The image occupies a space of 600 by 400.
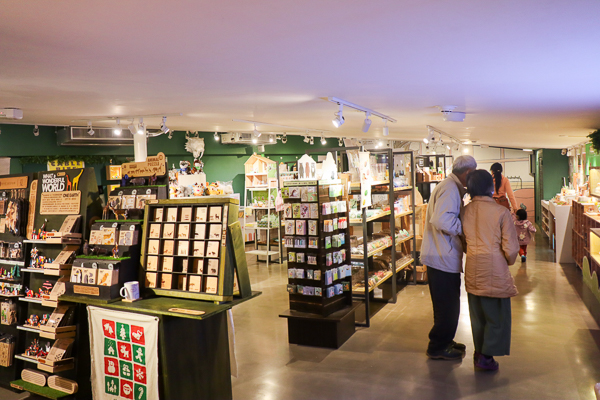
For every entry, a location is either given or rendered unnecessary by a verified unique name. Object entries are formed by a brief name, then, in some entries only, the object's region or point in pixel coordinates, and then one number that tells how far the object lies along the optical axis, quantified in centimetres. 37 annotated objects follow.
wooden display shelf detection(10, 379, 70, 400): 382
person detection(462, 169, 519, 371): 388
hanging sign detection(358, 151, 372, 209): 539
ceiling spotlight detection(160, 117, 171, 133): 669
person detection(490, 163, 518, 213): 741
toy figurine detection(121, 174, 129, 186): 393
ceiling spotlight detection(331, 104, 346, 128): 527
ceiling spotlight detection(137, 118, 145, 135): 688
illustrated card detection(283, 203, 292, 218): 491
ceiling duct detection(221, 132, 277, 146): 1132
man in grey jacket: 410
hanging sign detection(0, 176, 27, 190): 452
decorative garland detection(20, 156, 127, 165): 791
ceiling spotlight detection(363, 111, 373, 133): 604
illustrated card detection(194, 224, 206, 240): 342
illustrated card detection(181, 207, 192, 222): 351
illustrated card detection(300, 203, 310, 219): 478
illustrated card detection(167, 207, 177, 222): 357
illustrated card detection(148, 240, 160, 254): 359
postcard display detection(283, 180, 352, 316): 476
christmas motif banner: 319
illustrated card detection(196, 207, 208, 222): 346
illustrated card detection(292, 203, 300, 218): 485
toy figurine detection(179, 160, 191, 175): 1052
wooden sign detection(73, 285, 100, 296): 354
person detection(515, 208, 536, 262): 791
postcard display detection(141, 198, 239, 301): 331
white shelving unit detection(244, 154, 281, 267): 982
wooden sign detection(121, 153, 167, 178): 377
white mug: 345
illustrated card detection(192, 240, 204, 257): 339
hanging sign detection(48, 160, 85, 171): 816
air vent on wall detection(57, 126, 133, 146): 774
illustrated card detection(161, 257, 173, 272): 352
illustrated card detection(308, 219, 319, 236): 476
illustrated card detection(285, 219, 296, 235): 488
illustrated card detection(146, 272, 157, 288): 358
